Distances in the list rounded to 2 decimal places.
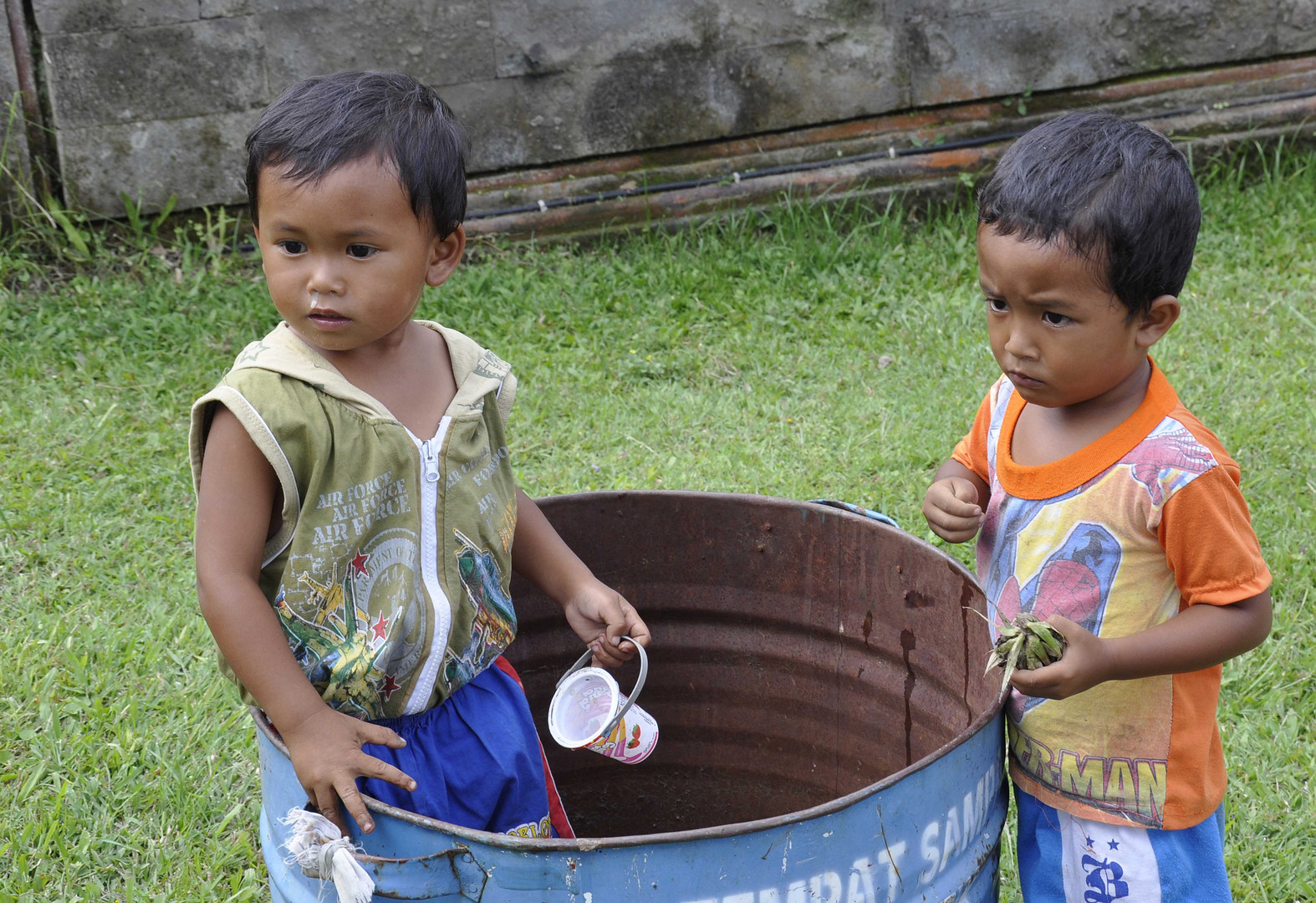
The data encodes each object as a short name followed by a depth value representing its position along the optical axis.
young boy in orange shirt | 1.52
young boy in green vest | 1.49
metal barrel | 1.23
